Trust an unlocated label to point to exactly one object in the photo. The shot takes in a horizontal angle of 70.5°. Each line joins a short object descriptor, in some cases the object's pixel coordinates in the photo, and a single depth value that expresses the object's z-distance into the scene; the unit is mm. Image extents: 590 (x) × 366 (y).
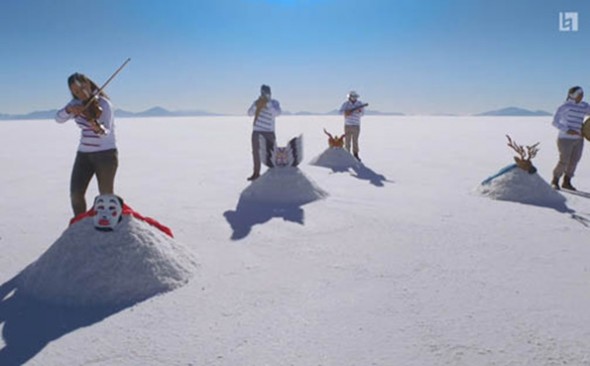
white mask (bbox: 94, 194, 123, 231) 3527
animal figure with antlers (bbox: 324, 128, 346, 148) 10945
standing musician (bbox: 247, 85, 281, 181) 7863
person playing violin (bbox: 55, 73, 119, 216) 3715
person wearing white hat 11000
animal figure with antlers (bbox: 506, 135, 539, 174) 6883
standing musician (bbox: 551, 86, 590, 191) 7344
